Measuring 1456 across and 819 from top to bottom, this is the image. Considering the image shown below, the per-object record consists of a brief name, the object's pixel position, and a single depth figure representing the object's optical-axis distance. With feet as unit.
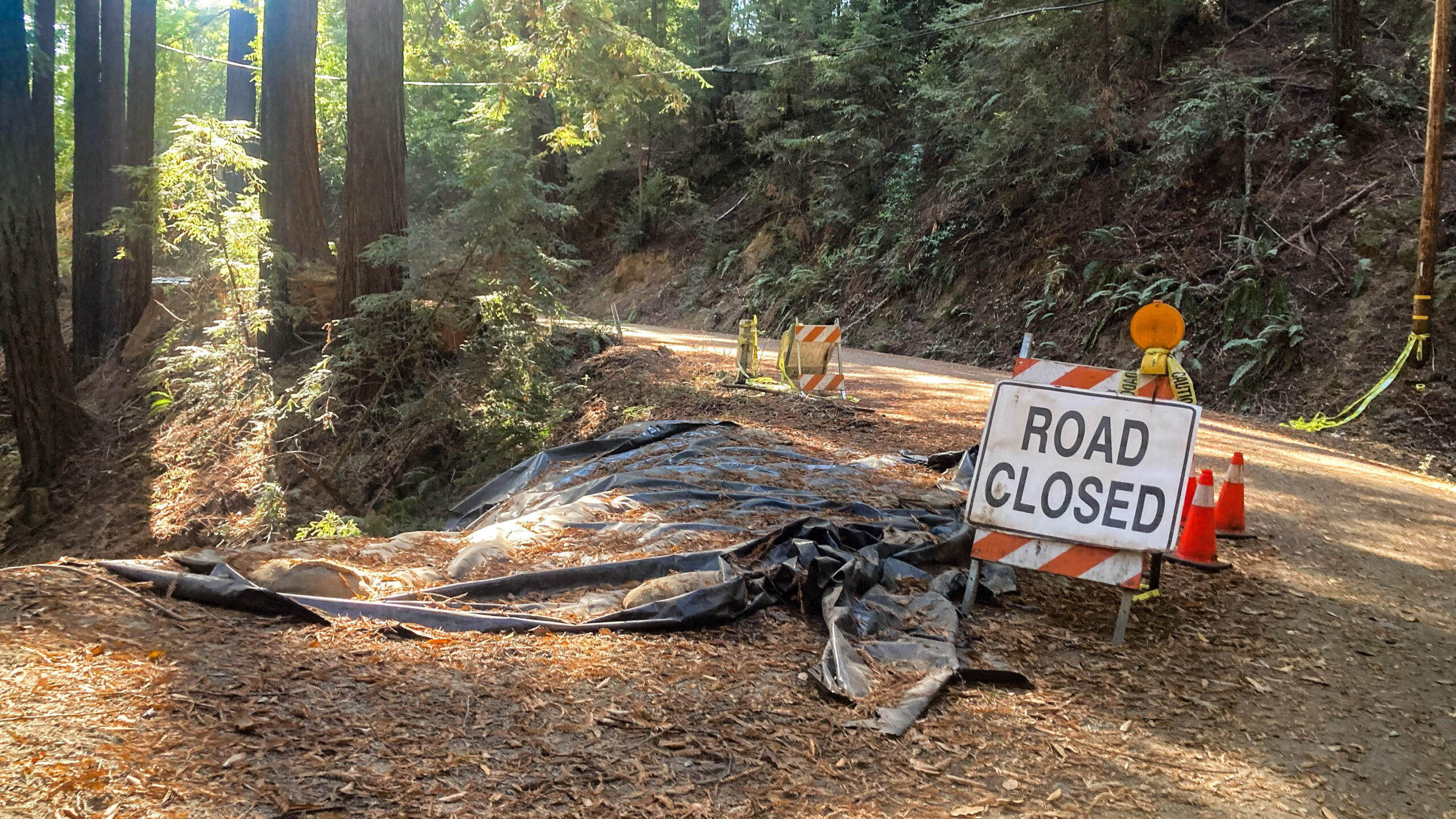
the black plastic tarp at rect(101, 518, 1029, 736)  13.06
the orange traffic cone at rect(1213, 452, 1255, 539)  21.07
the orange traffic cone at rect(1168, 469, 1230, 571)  18.47
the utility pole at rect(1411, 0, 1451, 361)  39.91
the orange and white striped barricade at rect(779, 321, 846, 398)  37.40
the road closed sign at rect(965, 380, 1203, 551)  14.56
